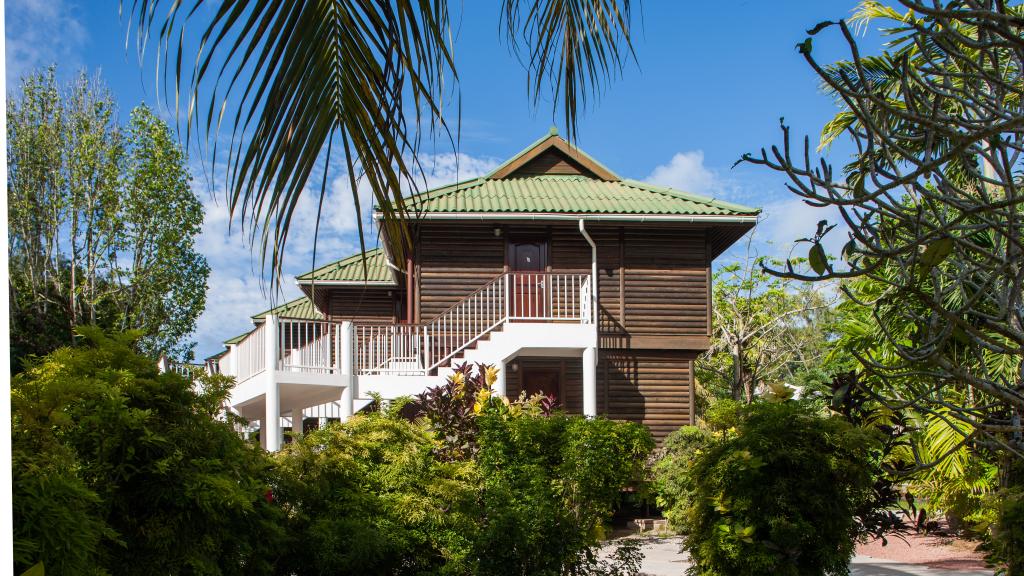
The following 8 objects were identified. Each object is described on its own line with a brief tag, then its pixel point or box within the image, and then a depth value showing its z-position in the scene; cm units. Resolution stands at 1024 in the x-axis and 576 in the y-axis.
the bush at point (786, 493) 632
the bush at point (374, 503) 669
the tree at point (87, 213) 2266
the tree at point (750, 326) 2692
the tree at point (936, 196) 258
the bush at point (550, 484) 677
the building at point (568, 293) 1523
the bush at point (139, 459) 370
